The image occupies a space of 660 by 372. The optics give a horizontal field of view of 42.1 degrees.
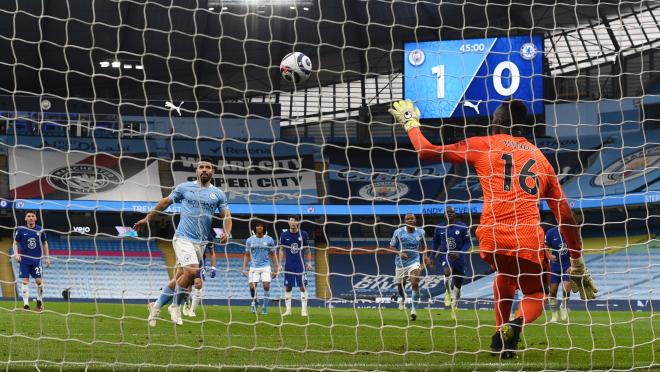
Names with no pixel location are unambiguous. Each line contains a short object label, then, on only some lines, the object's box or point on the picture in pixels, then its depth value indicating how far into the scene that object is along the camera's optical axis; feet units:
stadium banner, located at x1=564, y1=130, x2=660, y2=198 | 97.40
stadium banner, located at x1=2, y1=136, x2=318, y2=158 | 105.60
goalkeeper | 24.08
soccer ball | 40.75
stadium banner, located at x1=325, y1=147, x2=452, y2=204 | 107.96
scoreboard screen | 78.79
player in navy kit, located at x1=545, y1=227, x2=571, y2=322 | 50.23
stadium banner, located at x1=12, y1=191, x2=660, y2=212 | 91.04
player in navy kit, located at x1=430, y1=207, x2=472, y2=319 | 52.06
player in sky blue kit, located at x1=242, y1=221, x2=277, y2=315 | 58.13
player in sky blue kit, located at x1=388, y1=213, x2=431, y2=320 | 51.31
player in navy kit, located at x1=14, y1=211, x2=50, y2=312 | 54.80
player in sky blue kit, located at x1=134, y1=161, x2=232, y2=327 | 34.37
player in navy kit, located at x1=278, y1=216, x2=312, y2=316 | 54.21
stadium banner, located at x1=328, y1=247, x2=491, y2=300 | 98.84
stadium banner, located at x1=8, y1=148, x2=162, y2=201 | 103.24
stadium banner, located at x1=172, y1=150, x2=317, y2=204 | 108.27
